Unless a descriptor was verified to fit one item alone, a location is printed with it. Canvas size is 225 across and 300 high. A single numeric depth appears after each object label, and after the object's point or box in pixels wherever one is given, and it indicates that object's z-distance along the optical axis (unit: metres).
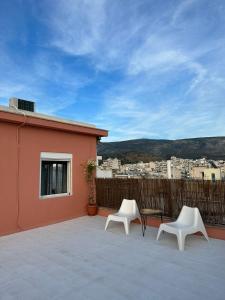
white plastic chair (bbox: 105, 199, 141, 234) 6.48
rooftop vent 8.52
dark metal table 6.20
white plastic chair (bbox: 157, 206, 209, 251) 5.08
